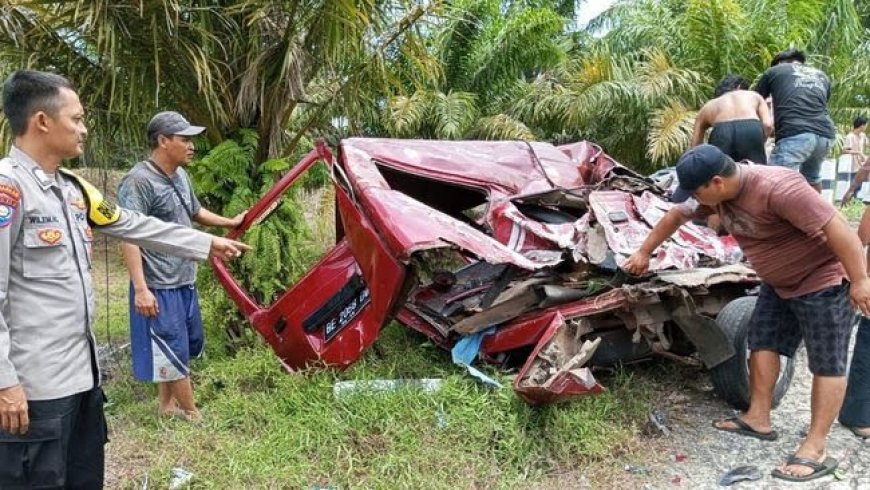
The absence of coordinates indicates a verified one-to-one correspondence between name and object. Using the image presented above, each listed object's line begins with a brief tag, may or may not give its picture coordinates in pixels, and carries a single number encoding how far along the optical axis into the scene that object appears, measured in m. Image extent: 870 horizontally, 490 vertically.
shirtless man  4.91
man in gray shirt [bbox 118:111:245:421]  3.51
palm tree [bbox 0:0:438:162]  4.32
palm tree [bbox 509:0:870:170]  8.44
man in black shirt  5.14
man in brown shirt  2.88
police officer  1.99
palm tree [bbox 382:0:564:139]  9.16
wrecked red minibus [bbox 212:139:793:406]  3.20
